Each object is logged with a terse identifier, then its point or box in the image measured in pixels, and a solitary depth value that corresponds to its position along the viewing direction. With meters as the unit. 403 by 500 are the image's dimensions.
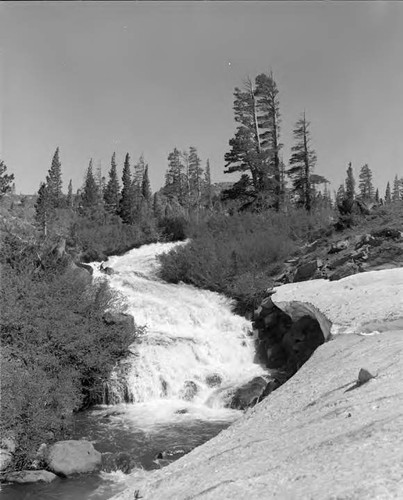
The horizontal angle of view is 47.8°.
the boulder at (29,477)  8.57
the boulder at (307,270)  18.73
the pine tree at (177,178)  69.19
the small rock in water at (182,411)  12.45
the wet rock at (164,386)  13.96
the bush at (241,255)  20.28
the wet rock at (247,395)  12.62
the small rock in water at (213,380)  14.30
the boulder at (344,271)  16.56
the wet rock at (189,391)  13.77
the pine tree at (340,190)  89.79
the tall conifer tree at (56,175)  70.94
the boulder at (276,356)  15.09
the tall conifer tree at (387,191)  95.94
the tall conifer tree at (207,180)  80.86
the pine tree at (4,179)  28.91
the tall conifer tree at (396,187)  92.81
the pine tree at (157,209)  61.58
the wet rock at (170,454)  9.38
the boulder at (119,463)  9.20
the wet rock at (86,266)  22.66
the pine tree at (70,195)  85.26
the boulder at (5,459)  8.80
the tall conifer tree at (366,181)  83.75
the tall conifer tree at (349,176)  74.06
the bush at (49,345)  9.28
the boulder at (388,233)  19.02
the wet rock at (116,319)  14.85
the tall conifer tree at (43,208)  43.94
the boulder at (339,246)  20.39
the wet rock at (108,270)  22.73
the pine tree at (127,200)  49.68
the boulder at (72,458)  9.00
